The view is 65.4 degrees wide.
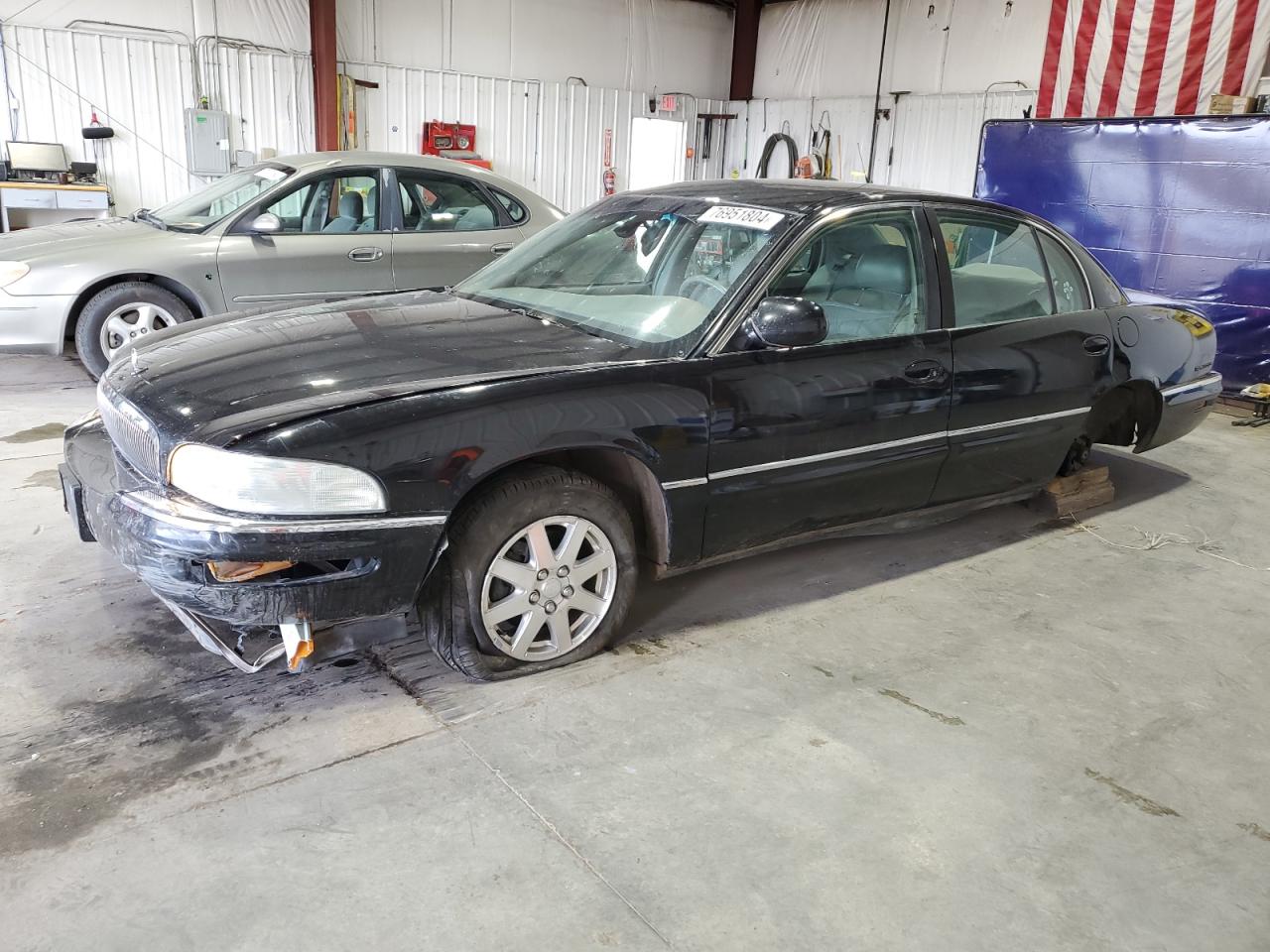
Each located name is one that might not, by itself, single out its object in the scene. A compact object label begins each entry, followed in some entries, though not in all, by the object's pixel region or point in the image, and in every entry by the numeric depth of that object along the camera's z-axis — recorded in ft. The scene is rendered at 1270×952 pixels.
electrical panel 33.76
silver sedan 18.71
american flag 29.70
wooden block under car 14.93
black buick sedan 8.06
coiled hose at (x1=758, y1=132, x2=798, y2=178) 45.27
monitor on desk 29.73
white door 47.60
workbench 29.48
